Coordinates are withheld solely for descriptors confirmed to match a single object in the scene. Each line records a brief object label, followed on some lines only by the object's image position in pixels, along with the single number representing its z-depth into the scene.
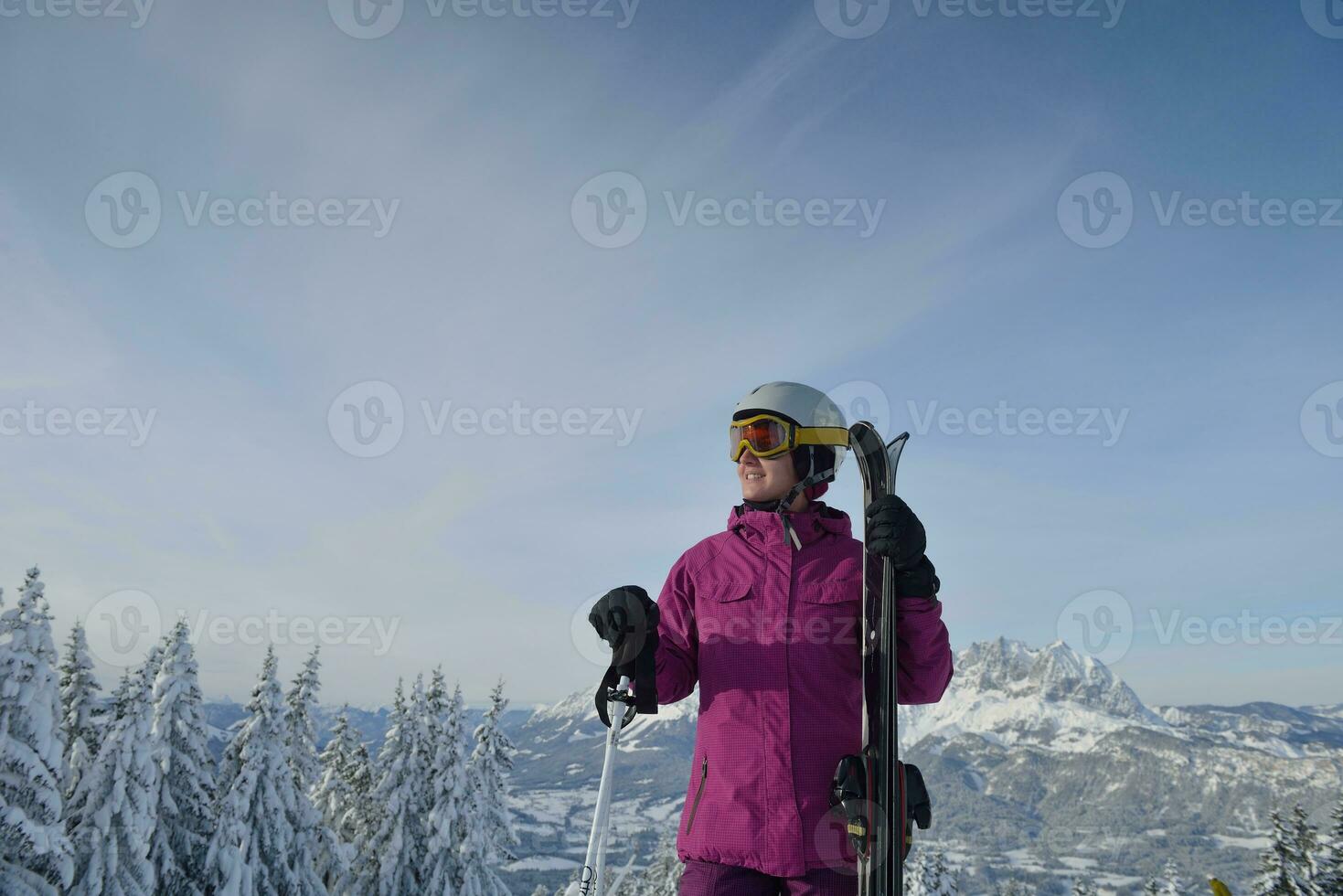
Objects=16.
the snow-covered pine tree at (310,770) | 19.22
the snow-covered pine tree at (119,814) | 15.75
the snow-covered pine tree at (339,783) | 23.98
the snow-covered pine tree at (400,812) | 19.73
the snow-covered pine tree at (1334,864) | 17.28
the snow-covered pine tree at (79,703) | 18.27
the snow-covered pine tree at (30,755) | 13.94
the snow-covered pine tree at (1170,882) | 26.06
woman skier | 3.08
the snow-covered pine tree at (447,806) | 19.39
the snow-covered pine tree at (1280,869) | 17.92
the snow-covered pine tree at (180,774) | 17.14
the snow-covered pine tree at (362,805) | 21.27
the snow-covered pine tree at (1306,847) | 17.94
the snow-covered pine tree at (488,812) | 19.72
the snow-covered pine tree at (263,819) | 17.20
